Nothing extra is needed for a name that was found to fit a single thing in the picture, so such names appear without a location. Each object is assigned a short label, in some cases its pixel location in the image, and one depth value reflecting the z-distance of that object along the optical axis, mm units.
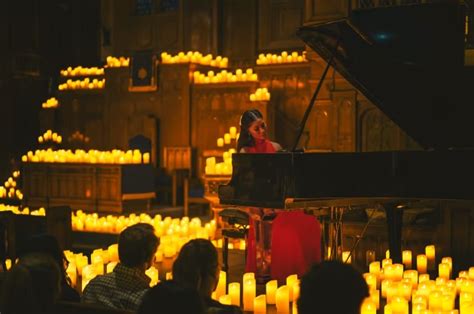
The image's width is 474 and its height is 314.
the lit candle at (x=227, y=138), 11625
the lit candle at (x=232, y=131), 11547
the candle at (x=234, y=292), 5586
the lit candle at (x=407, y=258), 7090
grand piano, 5488
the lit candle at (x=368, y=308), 4879
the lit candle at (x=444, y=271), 6379
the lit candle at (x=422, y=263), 6898
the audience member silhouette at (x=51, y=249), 3691
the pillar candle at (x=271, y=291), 5703
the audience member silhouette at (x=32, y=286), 2773
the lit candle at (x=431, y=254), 7180
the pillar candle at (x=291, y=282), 5746
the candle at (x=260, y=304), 5359
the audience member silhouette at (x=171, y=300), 2424
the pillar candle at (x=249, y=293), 5648
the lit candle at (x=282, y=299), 5414
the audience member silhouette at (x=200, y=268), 3135
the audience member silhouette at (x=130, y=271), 3742
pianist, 6324
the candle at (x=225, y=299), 5228
